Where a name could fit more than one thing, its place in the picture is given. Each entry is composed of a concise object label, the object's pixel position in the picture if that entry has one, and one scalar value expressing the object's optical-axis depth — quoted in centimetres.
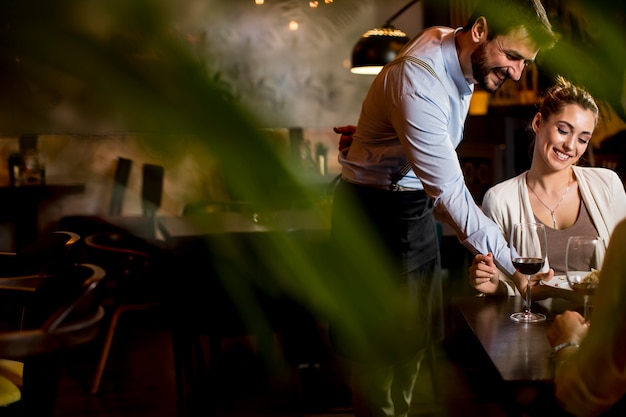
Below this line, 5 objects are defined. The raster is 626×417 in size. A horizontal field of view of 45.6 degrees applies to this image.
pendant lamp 423
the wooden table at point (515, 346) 114
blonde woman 211
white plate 151
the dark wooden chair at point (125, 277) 329
